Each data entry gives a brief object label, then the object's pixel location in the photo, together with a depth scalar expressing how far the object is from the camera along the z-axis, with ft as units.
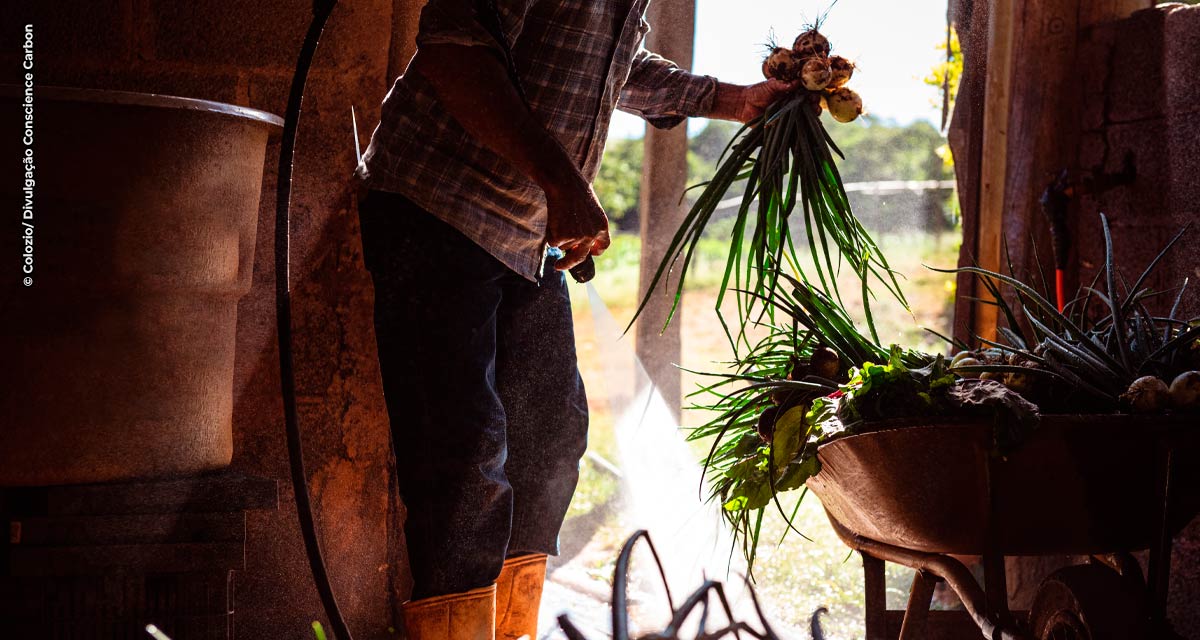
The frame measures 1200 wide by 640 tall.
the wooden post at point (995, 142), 8.77
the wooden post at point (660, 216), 10.45
